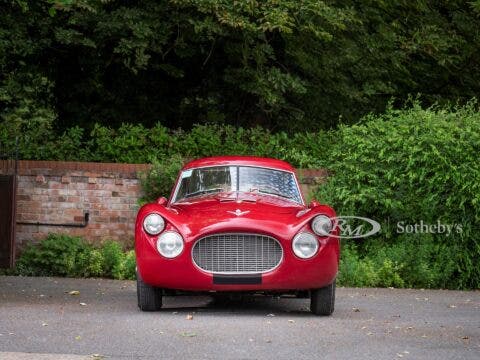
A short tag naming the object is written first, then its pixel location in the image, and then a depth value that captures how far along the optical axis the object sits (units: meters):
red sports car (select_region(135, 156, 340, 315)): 10.08
